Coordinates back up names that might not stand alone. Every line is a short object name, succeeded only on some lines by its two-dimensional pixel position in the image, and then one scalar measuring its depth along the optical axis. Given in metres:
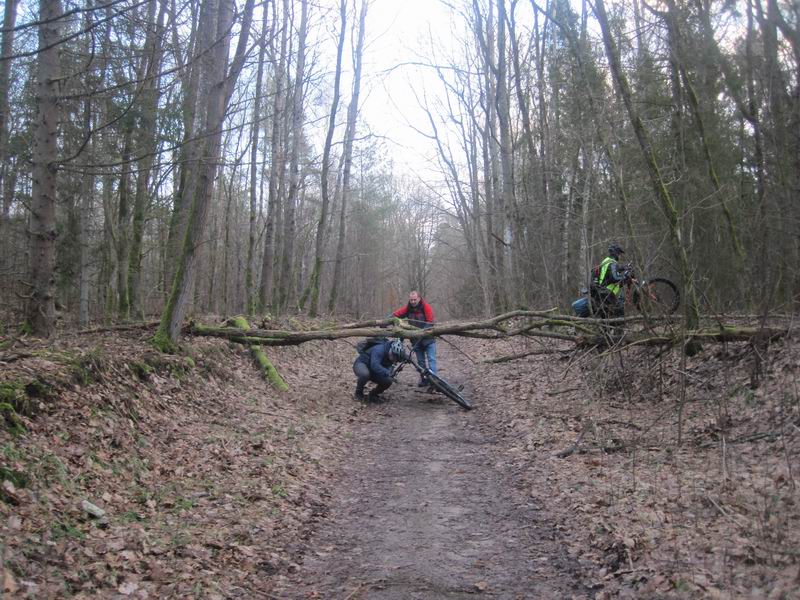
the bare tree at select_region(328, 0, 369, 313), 24.73
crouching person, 10.75
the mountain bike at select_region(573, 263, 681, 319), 8.48
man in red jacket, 11.41
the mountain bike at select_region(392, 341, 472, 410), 10.27
